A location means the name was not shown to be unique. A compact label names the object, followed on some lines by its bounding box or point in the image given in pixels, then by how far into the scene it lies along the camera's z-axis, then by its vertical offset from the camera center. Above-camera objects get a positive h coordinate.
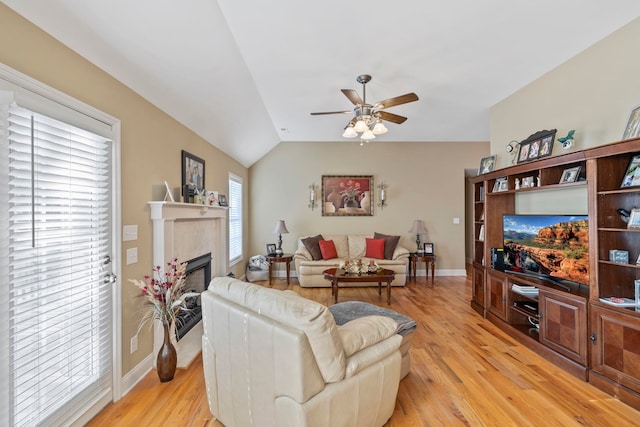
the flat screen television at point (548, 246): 2.54 -0.34
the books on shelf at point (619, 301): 2.09 -0.69
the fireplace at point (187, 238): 2.52 -0.26
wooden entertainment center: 2.04 -0.72
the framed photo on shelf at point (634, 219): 2.06 -0.05
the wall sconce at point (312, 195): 6.05 +0.42
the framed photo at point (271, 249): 5.66 -0.70
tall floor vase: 2.27 -1.20
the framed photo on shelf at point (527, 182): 3.01 +0.34
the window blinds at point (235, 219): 5.12 -0.08
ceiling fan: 2.79 +1.12
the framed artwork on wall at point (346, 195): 6.09 +0.43
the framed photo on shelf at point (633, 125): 2.05 +0.66
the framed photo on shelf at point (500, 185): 3.39 +0.36
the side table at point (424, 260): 5.47 -0.92
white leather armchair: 1.32 -0.78
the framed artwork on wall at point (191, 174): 3.12 +0.51
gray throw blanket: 2.31 -0.91
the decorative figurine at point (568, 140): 2.65 +0.70
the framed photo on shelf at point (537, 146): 2.83 +0.73
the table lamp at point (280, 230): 5.63 -0.31
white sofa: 5.18 -0.94
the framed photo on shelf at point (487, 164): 3.74 +0.68
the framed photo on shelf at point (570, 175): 2.53 +0.36
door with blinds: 1.37 -0.30
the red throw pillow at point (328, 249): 5.50 -0.69
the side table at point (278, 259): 5.34 -0.87
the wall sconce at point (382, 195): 6.05 +0.42
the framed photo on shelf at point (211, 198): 3.60 +0.23
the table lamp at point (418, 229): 5.68 -0.31
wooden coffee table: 4.16 -0.96
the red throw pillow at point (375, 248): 5.52 -0.69
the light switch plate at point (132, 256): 2.22 -0.33
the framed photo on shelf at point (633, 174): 2.08 +0.30
